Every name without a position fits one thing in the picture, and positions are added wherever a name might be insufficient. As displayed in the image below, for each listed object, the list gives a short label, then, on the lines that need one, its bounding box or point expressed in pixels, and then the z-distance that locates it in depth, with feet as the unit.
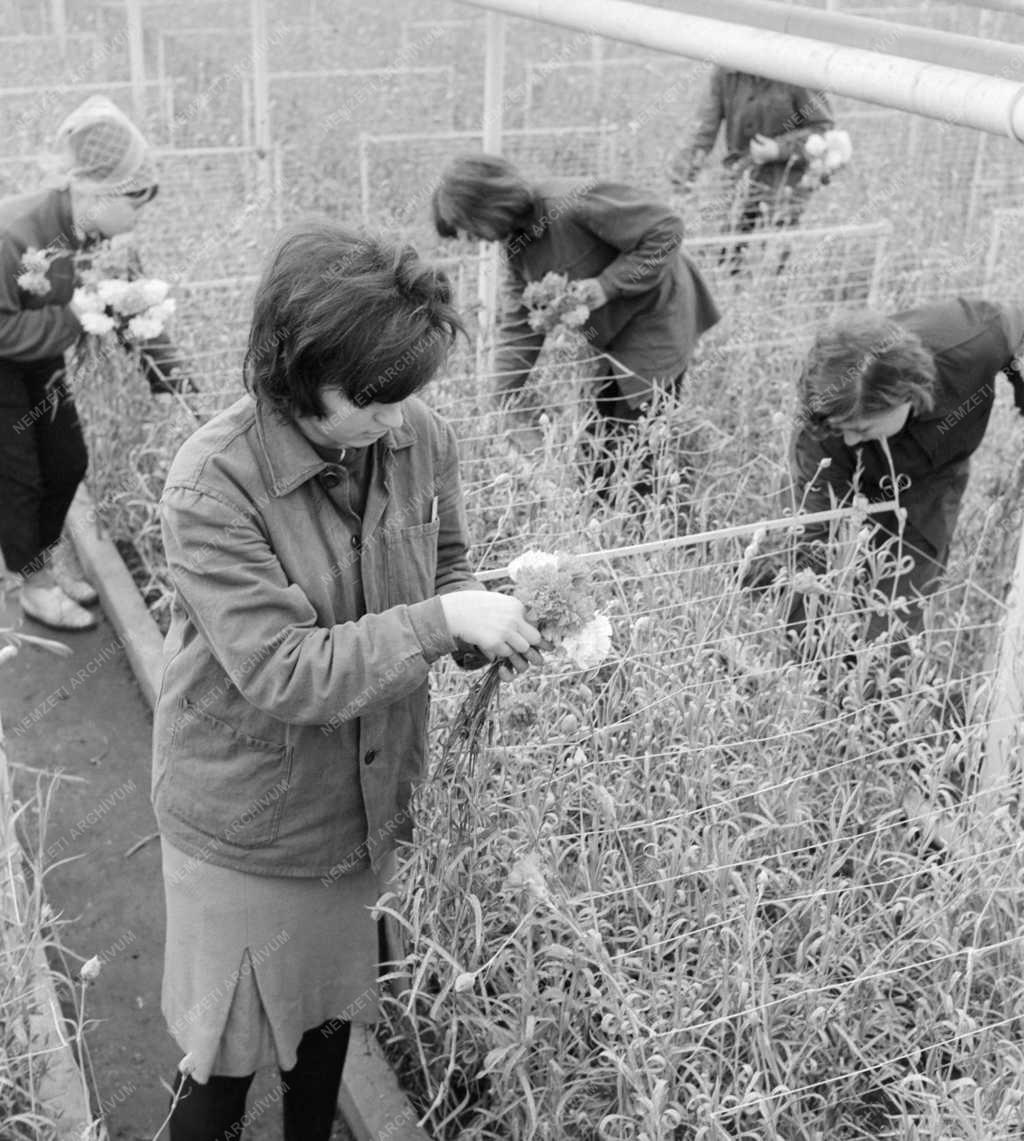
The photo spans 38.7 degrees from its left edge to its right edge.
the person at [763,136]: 20.24
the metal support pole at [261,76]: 19.81
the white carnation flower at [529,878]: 6.69
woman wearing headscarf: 11.65
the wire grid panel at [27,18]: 41.09
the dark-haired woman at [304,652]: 5.84
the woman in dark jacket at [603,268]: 12.66
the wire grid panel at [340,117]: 23.32
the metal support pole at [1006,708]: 8.84
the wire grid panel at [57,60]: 31.35
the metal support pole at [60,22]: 36.70
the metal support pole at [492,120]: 15.51
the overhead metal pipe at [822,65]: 7.57
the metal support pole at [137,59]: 23.12
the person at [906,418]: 9.77
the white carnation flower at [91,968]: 6.26
